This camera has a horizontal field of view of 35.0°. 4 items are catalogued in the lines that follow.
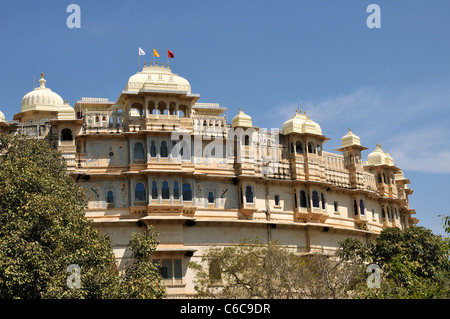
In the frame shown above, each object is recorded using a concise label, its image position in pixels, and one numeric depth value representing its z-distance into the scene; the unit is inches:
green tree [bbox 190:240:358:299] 1609.3
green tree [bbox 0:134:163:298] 1389.0
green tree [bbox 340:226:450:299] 2014.0
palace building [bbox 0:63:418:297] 2085.4
